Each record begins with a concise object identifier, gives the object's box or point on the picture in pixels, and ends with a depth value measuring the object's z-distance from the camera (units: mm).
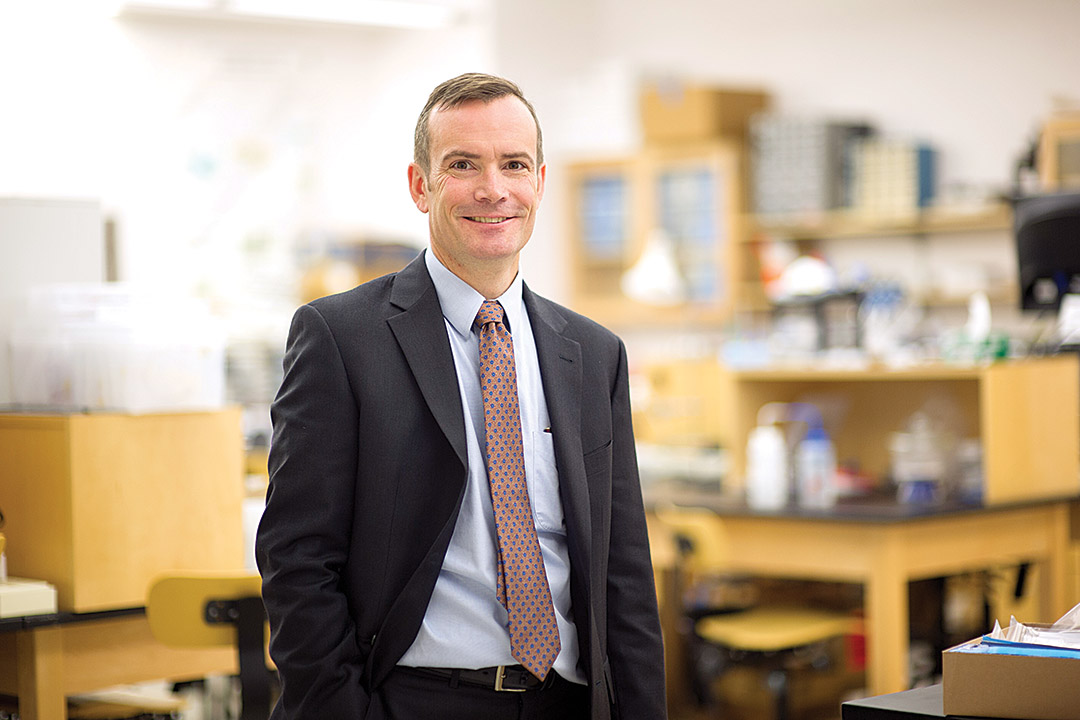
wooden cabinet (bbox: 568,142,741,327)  7309
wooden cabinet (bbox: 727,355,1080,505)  4430
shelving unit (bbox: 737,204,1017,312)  6359
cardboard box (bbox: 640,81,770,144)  7199
